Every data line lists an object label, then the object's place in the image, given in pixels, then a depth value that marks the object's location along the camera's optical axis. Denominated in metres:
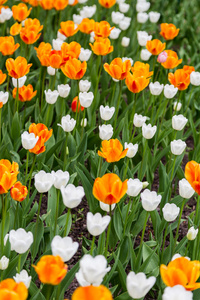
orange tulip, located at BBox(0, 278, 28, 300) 2.44
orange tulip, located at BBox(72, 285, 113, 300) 2.37
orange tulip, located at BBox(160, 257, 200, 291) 2.80
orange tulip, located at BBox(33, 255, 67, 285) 2.71
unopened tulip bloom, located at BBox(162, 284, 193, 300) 2.58
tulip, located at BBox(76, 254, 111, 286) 2.75
